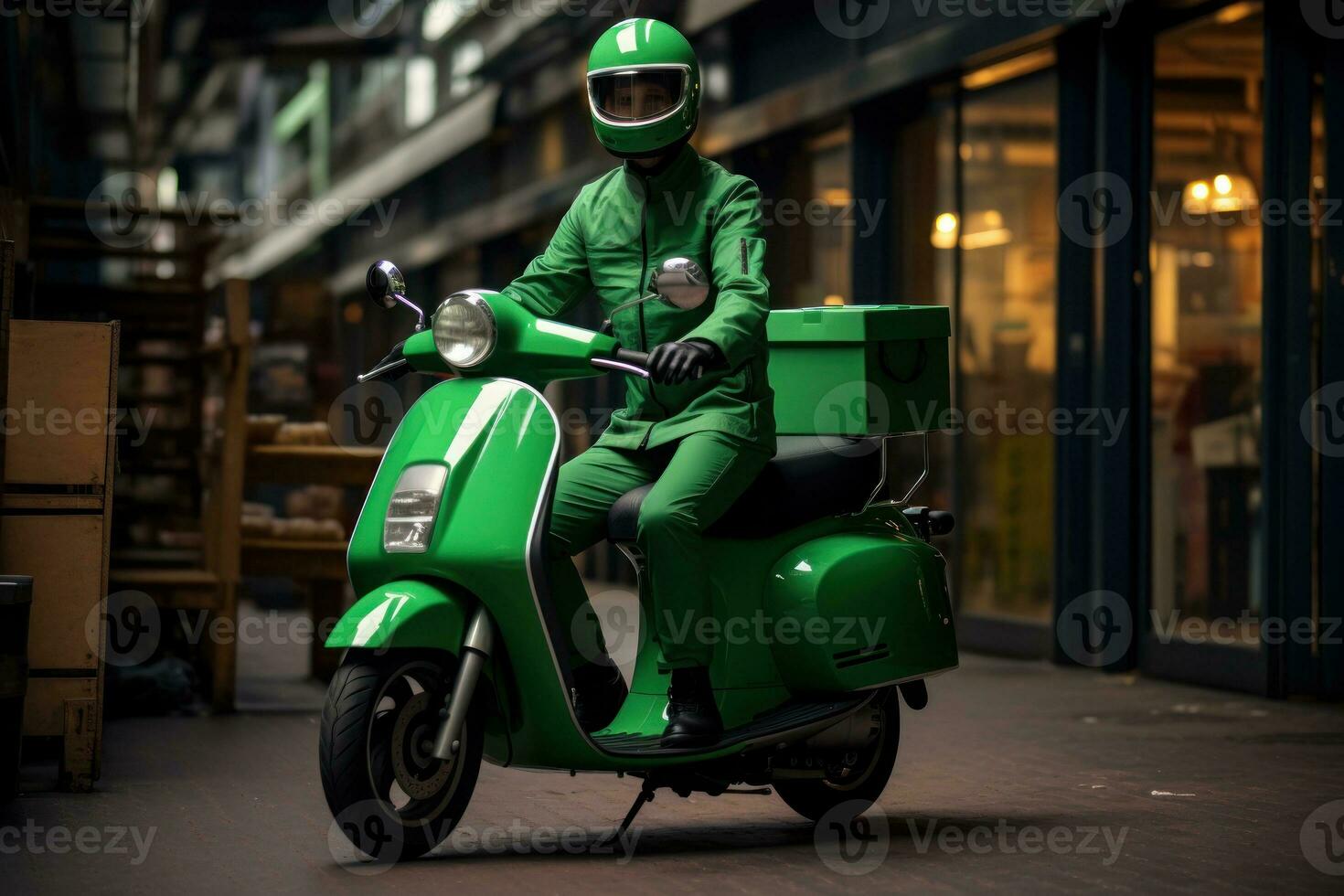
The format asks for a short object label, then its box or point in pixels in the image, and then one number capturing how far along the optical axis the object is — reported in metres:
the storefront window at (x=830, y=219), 13.55
